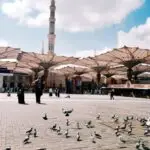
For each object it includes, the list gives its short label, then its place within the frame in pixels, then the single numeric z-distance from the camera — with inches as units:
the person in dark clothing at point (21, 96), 434.2
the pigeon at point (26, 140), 152.7
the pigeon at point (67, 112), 270.3
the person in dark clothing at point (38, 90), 448.1
